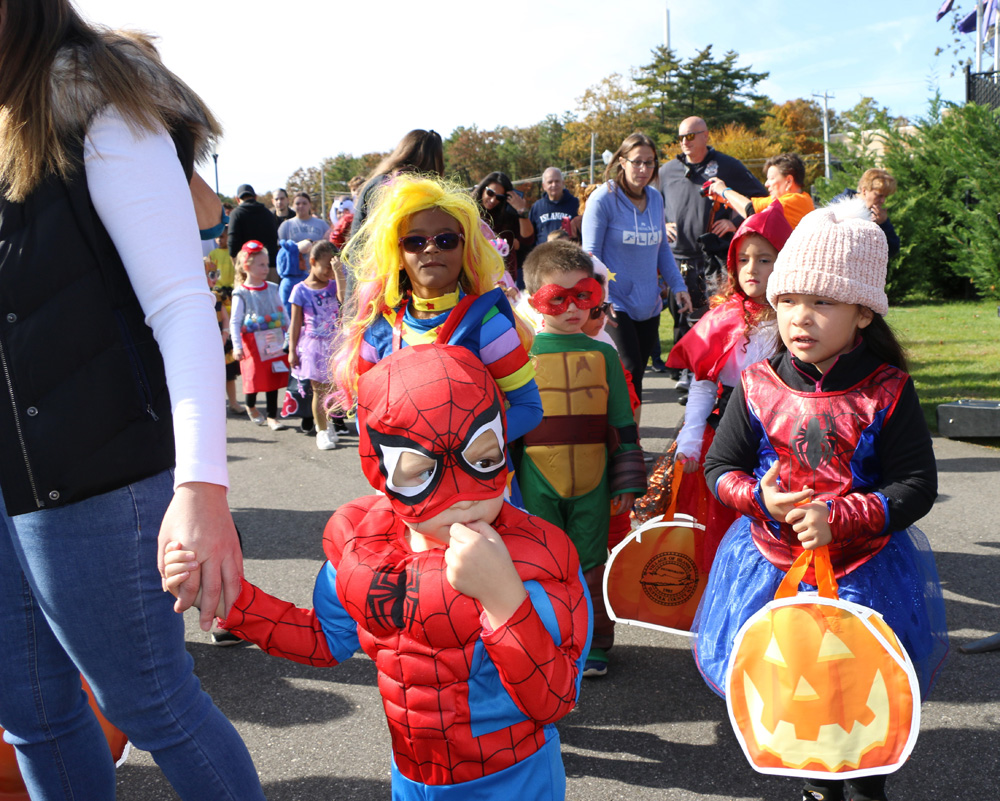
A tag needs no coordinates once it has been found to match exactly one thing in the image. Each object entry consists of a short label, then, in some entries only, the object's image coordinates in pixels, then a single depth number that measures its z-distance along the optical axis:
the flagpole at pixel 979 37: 28.61
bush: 14.72
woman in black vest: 1.41
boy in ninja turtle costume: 3.07
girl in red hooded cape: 3.02
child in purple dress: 6.86
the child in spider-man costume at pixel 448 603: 1.36
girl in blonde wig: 2.48
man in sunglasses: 6.19
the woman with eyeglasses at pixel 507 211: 7.05
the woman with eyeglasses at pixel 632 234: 5.38
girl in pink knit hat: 2.08
